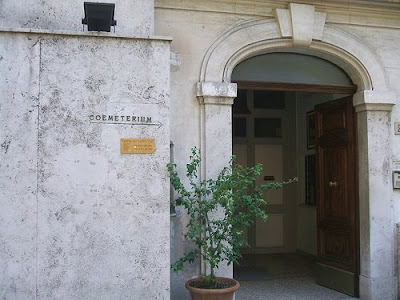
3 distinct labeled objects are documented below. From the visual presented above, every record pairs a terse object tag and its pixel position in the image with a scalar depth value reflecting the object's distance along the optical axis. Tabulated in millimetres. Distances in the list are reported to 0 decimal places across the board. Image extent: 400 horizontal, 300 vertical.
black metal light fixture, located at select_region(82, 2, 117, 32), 4824
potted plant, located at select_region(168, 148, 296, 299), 4891
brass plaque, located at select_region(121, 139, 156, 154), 4730
